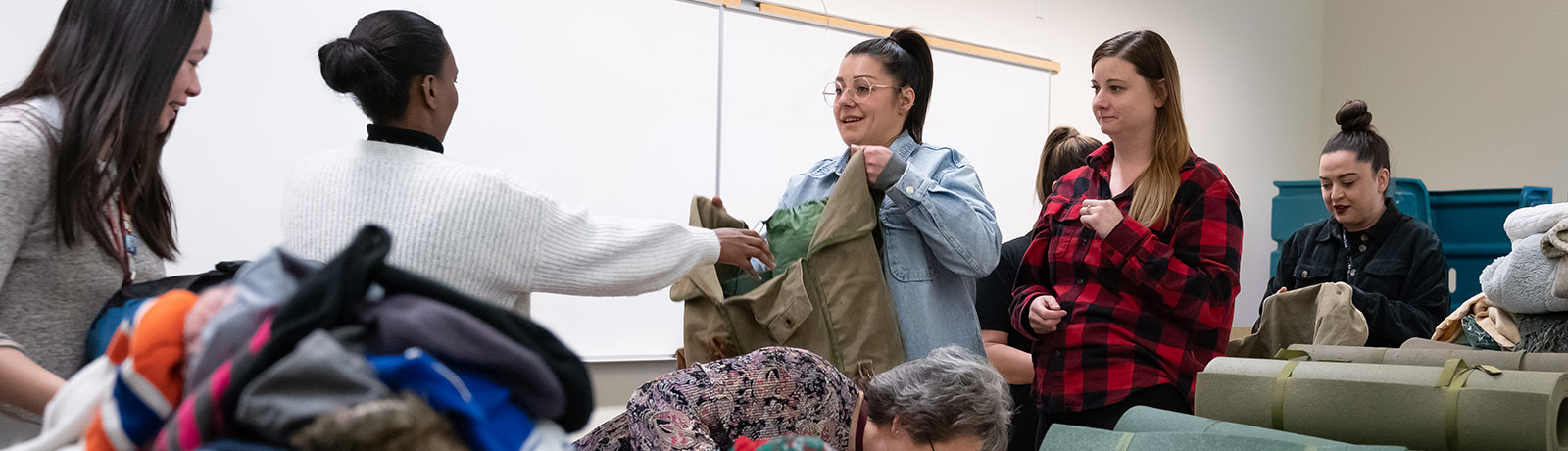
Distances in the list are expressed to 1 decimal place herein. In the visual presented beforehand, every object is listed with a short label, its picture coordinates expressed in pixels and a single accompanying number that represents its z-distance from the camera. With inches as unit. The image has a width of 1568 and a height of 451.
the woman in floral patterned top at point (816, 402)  67.2
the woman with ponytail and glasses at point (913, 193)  78.7
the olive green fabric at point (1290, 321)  105.7
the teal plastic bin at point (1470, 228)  175.3
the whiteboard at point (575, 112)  107.2
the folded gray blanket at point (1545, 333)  76.7
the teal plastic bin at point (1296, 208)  191.6
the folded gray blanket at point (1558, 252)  72.6
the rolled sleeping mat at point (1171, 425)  65.9
